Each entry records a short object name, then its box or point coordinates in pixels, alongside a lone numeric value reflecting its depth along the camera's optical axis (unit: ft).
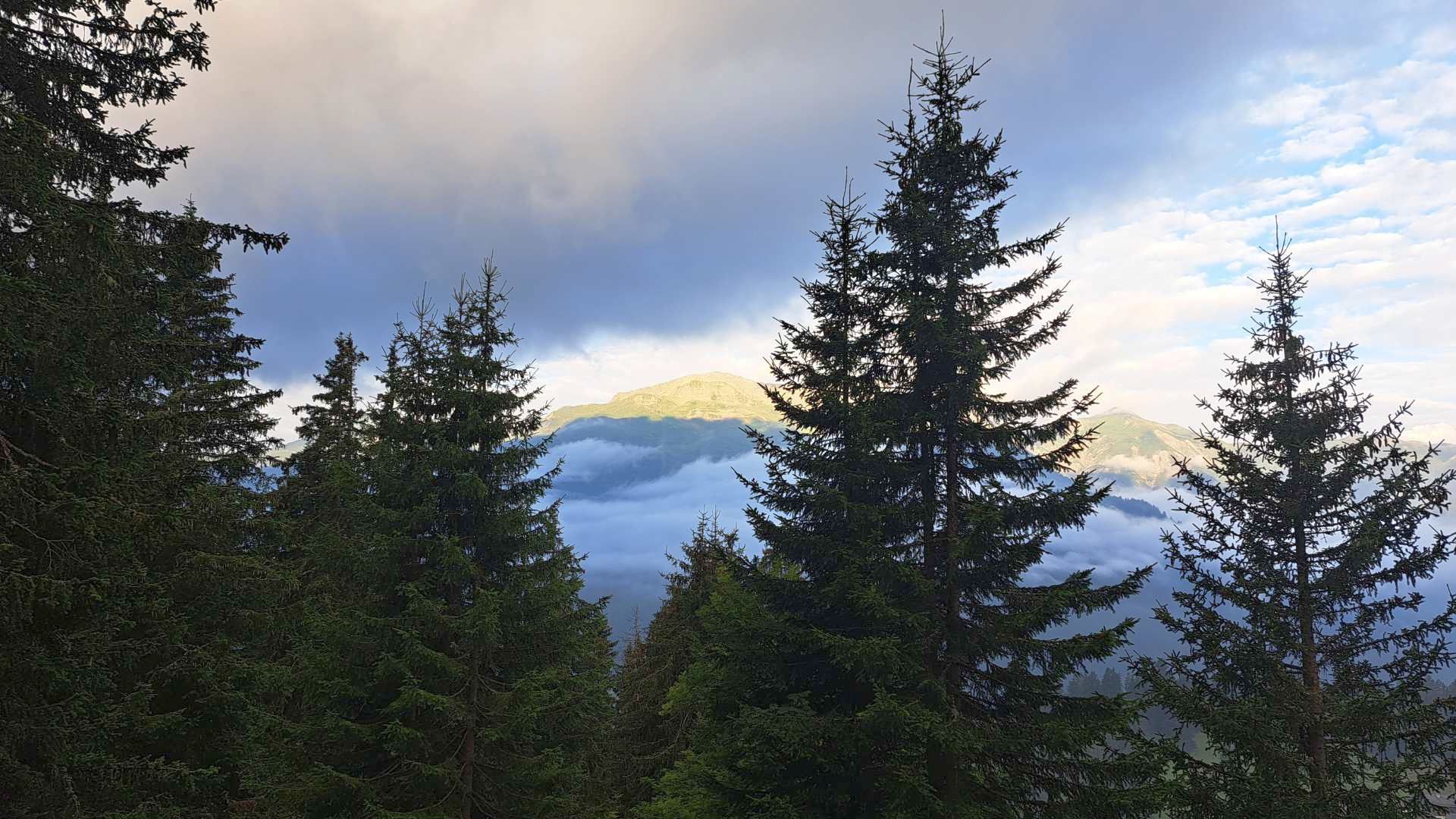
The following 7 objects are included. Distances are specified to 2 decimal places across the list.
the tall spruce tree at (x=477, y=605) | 43.39
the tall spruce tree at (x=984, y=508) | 35.24
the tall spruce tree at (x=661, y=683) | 81.92
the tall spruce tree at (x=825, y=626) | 35.78
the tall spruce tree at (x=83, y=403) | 25.71
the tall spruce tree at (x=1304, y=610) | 43.06
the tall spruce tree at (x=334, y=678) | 41.52
